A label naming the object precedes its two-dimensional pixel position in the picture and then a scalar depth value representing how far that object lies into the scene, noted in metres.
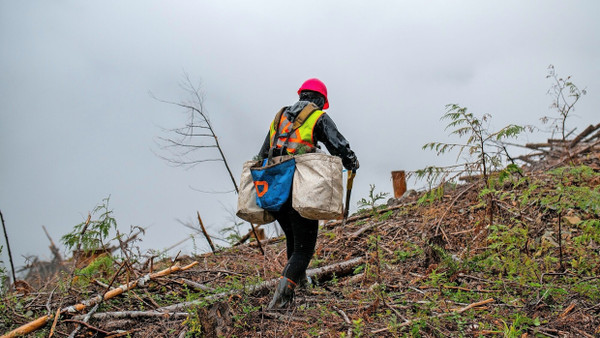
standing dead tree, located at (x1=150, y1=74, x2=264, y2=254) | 7.23
